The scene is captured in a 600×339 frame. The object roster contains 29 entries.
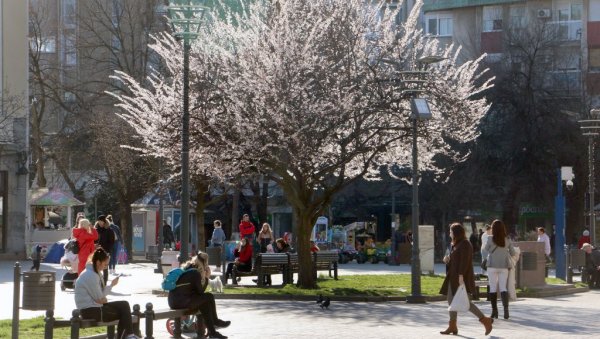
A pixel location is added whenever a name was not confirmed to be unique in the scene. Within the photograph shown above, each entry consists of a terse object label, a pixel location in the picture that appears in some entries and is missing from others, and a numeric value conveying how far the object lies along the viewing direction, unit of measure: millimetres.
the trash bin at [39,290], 16384
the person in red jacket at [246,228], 39219
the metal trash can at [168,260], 31734
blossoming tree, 30297
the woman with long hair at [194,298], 18844
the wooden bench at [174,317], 17656
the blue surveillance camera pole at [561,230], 38188
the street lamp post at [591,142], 39531
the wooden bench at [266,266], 32219
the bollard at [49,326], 15609
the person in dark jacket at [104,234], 33562
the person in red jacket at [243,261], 32750
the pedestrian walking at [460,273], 19734
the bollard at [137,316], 17500
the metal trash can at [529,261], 32000
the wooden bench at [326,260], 35781
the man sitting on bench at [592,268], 37453
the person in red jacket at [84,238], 29422
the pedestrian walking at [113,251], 36231
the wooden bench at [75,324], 15648
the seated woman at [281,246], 35250
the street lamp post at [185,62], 23609
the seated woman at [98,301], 16562
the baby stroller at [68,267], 28359
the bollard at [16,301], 16234
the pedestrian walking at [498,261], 22359
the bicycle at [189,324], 19922
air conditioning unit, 72250
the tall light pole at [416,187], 28141
